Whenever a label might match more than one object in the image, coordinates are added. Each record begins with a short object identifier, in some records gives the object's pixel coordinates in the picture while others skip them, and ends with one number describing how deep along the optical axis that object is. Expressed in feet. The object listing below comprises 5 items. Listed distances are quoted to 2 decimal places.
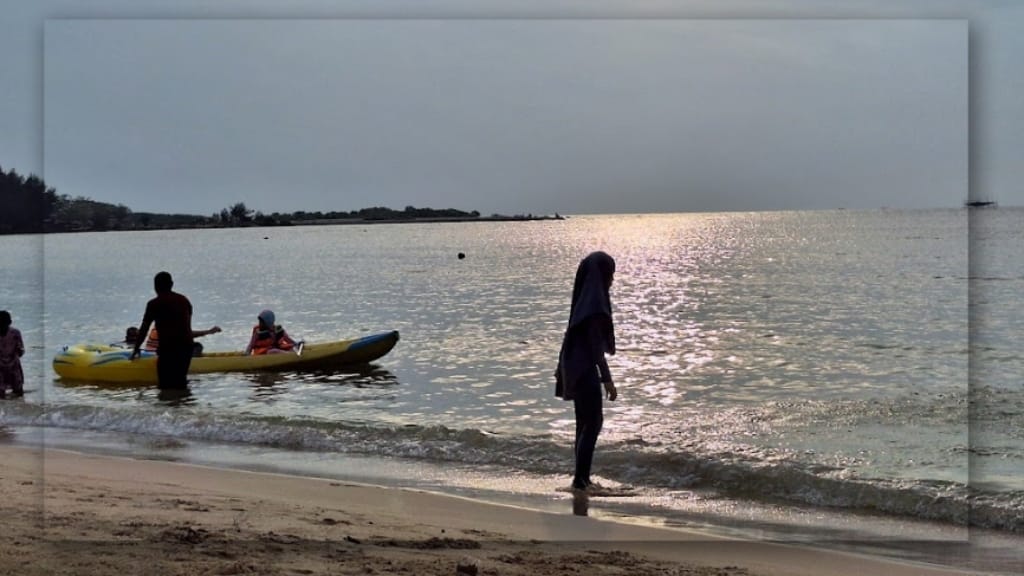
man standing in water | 35.06
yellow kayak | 49.29
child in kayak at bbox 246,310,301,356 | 51.75
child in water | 40.93
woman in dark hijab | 22.03
